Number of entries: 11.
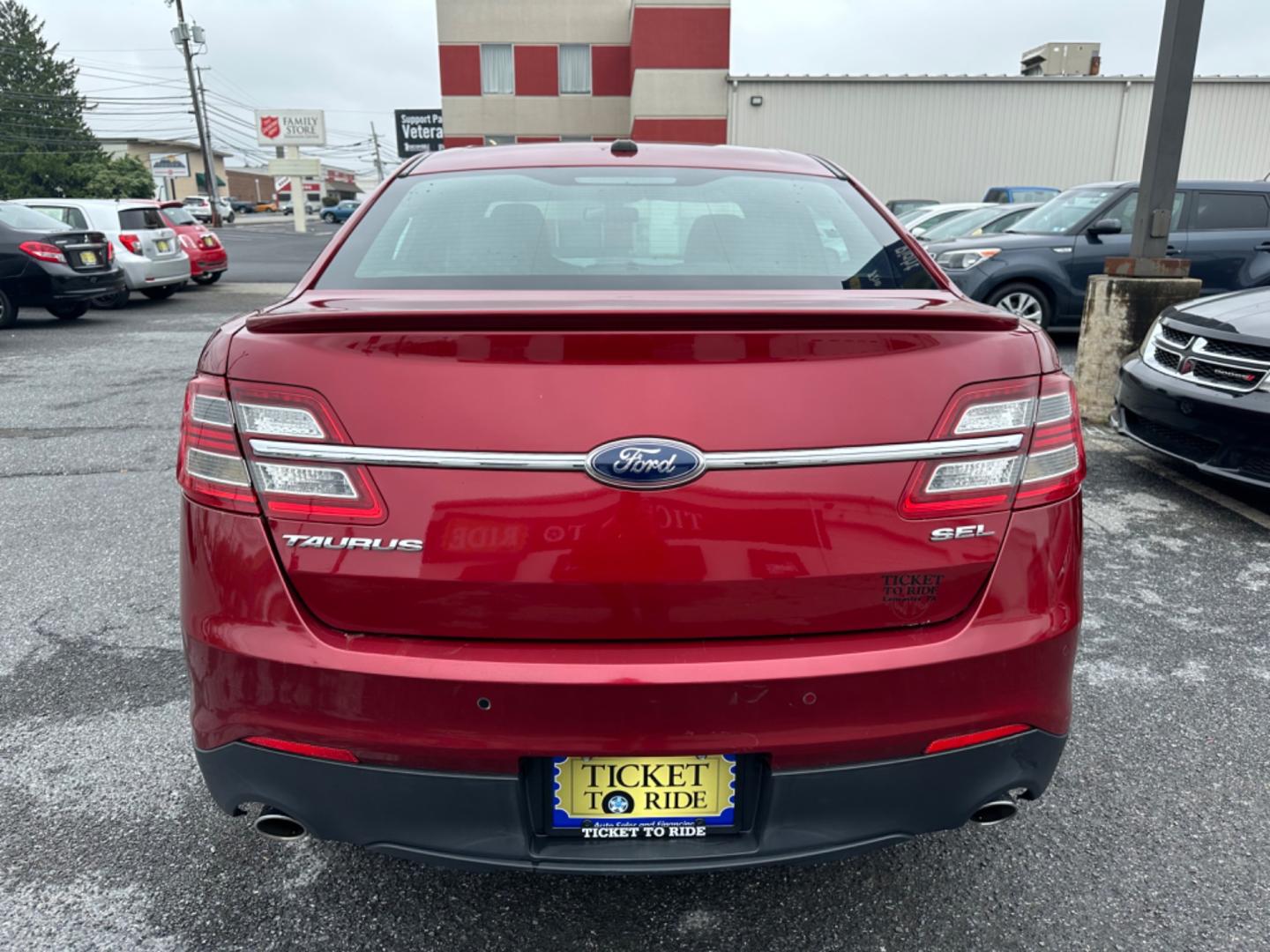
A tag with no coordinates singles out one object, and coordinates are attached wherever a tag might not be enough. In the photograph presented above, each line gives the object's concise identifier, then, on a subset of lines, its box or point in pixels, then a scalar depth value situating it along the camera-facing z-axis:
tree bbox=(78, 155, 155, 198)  51.44
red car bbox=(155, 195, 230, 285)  14.90
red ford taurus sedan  1.51
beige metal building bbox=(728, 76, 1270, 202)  24.06
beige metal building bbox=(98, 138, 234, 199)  77.81
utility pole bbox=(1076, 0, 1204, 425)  6.06
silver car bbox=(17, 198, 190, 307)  12.90
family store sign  48.72
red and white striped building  33.53
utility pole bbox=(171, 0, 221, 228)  48.47
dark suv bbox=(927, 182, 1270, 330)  8.84
